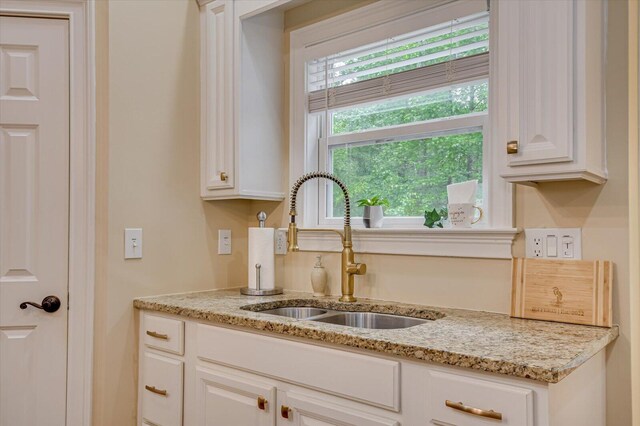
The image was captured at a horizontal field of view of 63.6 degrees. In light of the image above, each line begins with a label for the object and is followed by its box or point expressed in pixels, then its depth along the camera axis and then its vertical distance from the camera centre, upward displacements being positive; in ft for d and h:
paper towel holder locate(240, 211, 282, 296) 7.64 -1.07
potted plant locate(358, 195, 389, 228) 7.21 +0.10
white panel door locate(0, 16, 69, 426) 7.09 +0.02
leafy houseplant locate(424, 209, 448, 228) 6.63 +0.01
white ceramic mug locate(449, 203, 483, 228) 6.22 +0.05
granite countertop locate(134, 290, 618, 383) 3.87 -1.06
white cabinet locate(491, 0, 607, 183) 4.72 +1.22
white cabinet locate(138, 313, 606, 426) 3.94 -1.58
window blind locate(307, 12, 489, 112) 6.48 +2.16
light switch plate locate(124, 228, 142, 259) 7.39 -0.35
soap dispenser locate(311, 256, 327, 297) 7.46 -0.87
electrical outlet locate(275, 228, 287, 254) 8.29 -0.36
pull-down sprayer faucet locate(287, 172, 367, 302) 6.84 -0.33
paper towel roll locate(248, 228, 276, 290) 7.76 -0.56
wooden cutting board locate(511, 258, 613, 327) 5.07 -0.73
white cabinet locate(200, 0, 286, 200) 7.74 +1.81
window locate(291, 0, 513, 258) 6.51 +1.59
